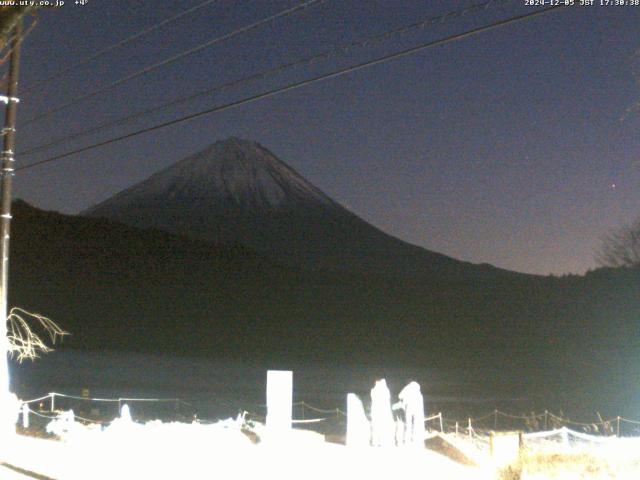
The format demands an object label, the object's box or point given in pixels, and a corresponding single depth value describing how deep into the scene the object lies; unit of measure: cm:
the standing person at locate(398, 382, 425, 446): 1645
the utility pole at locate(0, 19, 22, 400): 1572
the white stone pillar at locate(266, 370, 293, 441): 1470
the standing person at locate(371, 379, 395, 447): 1642
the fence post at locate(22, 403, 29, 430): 1989
